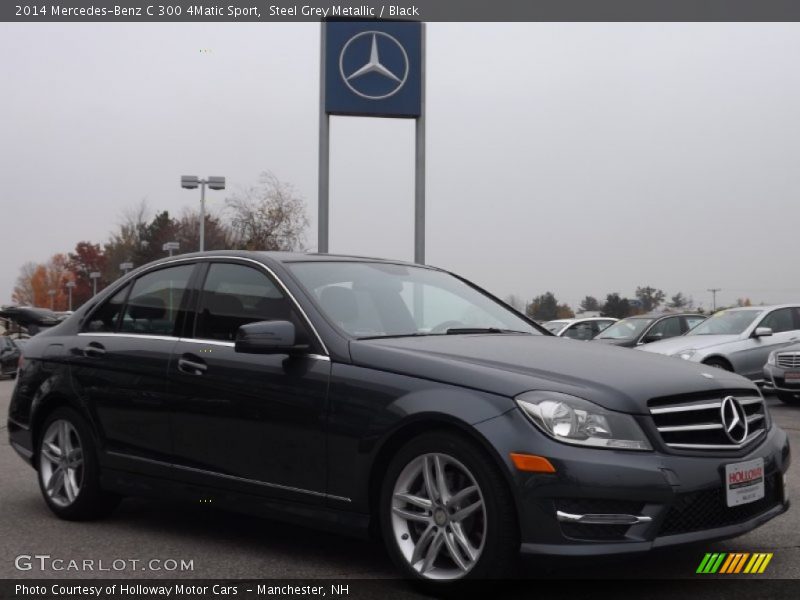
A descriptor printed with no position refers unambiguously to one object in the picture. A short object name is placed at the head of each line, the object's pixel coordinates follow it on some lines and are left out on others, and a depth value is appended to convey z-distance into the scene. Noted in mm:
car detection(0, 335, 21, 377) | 27172
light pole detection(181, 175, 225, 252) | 38906
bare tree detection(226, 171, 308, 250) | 46125
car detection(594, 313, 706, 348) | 20625
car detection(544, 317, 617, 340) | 24375
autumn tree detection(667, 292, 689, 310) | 78281
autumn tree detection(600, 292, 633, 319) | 67875
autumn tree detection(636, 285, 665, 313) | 71812
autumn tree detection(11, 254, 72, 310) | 129000
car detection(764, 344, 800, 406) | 15422
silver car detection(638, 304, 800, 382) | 16719
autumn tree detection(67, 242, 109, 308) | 120250
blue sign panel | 18656
